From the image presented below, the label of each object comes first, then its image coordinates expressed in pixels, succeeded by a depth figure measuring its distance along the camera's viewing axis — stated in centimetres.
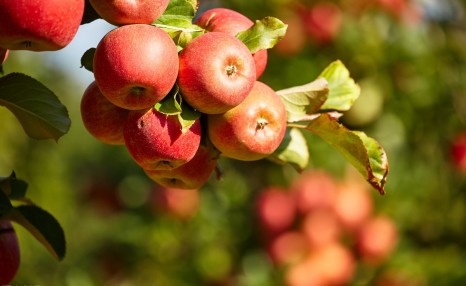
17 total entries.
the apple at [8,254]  141
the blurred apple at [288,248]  341
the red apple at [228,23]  138
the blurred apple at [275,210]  348
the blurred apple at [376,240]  339
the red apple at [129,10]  129
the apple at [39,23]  124
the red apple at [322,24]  362
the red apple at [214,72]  131
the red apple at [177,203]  390
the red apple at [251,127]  135
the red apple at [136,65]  128
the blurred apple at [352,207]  349
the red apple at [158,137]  132
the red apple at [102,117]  136
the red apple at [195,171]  139
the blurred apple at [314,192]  349
